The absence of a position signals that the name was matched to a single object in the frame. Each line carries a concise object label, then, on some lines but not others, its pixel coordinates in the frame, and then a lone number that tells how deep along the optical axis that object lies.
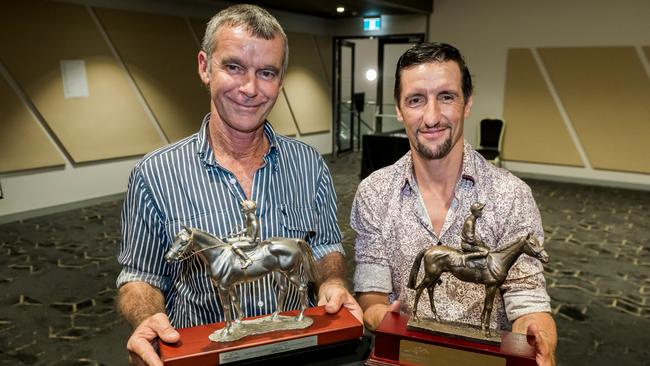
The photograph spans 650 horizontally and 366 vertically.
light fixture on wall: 11.32
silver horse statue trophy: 1.38
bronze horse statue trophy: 1.40
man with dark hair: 1.59
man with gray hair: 1.50
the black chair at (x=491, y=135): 8.93
